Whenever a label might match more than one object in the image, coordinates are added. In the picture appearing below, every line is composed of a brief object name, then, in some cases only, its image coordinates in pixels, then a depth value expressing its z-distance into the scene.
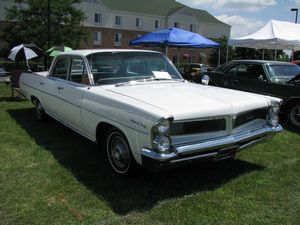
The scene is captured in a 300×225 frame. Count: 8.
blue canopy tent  12.23
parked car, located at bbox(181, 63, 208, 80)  10.23
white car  3.48
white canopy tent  13.59
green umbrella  14.26
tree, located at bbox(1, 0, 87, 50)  30.41
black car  7.32
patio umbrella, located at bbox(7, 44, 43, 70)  10.89
